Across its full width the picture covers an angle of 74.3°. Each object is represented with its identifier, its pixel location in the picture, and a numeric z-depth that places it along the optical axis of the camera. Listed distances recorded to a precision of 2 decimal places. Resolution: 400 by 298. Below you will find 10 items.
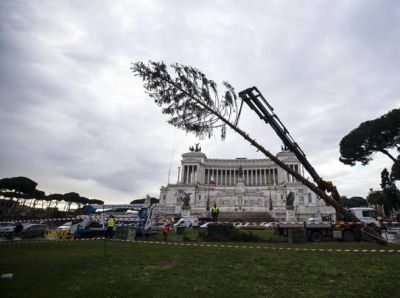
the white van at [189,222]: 41.07
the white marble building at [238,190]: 65.88
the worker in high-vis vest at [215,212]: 27.01
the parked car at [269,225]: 34.99
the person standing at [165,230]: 19.27
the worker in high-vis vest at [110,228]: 19.72
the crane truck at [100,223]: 23.09
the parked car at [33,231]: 26.17
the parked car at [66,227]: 26.76
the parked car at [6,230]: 25.95
